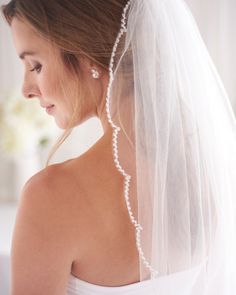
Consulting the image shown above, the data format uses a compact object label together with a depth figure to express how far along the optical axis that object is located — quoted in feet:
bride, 2.46
